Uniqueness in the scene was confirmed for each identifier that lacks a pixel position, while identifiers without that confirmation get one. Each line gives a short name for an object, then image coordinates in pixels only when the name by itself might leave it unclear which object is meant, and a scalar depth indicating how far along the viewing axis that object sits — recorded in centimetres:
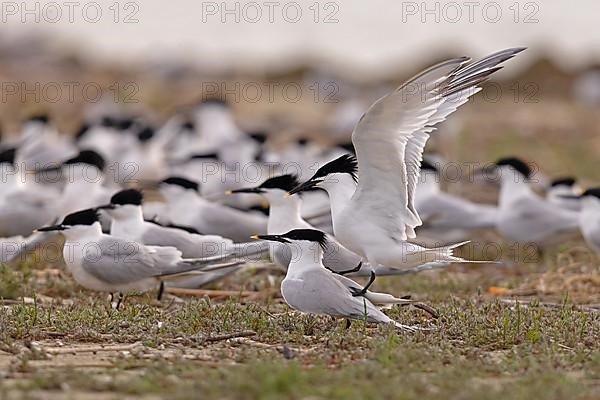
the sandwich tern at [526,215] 1859
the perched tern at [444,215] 1956
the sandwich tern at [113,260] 1289
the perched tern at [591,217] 1734
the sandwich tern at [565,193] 2023
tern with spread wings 1065
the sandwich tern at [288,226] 1295
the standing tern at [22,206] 1828
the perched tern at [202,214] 1697
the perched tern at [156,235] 1406
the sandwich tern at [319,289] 1059
